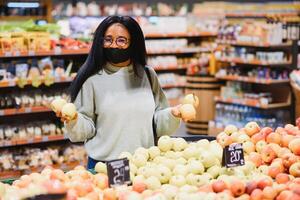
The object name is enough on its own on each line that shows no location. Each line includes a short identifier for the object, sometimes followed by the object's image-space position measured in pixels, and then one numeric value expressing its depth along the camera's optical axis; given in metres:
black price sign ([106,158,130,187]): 2.58
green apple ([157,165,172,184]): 2.85
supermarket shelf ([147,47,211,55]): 11.16
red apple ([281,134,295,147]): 3.34
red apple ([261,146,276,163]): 3.22
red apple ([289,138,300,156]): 3.17
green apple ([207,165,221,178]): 2.95
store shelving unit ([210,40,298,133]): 8.47
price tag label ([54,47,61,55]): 6.66
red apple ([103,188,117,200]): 2.61
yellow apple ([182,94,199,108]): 3.48
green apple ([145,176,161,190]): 2.75
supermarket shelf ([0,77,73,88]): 6.30
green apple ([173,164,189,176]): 2.89
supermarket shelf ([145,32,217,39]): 11.13
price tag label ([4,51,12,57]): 6.37
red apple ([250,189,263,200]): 2.60
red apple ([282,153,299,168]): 3.05
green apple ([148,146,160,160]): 3.22
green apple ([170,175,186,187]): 2.79
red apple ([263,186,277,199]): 2.60
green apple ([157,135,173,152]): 3.30
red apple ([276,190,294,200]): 2.53
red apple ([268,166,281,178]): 3.00
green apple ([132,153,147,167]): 3.05
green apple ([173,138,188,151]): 3.32
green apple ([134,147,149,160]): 3.18
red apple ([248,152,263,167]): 3.21
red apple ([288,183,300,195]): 2.57
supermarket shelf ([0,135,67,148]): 6.43
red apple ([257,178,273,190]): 2.68
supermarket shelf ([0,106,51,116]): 6.38
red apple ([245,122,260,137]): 3.58
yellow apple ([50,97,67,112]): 3.17
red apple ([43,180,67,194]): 2.29
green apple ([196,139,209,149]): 3.33
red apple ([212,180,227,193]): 2.65
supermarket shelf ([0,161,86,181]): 6.54
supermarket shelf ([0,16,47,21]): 8.40
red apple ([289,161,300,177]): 2.98
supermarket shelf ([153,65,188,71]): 11.39
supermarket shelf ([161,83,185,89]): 11.52
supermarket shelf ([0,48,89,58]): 6.39
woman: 3.60
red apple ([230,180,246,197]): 2.65
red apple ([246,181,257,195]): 2.69
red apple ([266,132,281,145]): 3.42
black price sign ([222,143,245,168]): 2.92
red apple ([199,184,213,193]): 2.63
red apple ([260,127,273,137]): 3.51
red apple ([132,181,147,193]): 2.69
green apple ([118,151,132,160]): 3.13
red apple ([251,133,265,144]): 3.48
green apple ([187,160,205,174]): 2.92
